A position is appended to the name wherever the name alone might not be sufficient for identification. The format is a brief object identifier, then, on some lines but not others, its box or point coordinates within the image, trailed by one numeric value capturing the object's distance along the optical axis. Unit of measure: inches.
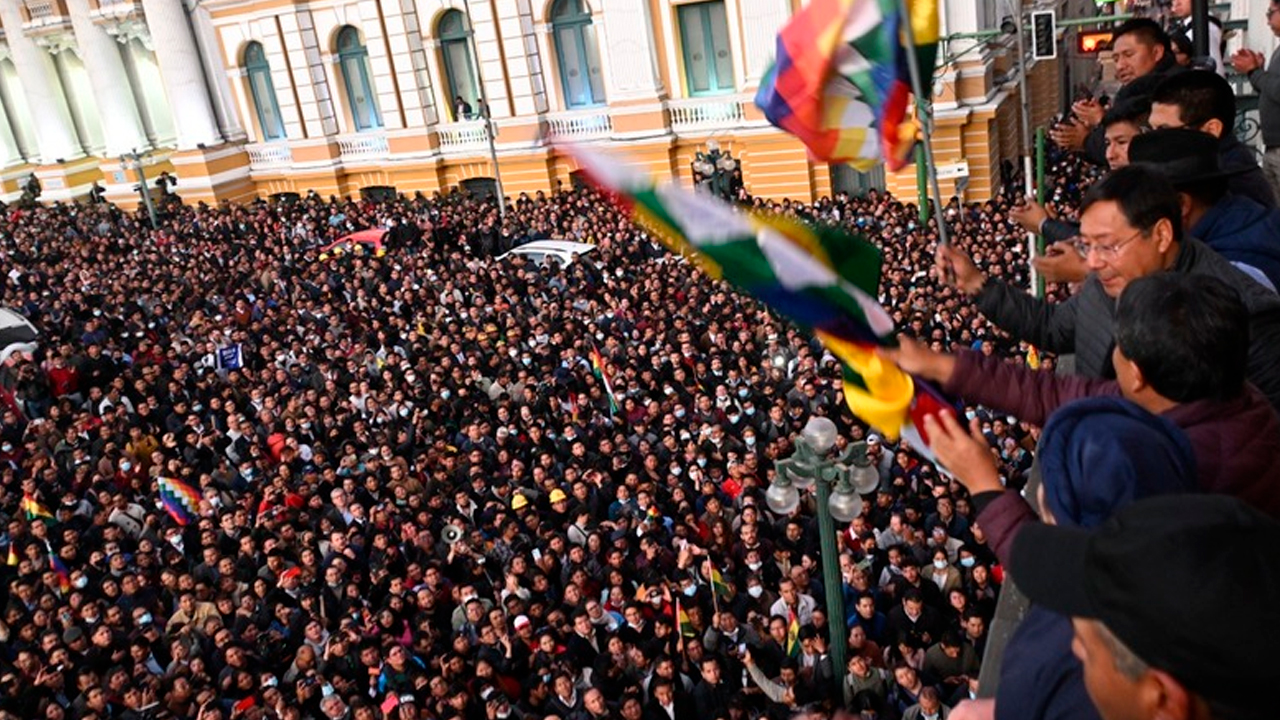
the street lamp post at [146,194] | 1102.4
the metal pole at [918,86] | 170.3
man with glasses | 111.3
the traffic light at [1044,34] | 563.2
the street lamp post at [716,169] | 817.5
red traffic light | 468.4
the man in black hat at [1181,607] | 49.8
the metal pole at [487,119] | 964.0
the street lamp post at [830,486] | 235.9
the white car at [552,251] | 720.3
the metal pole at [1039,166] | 490.5
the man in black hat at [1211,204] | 133.6
